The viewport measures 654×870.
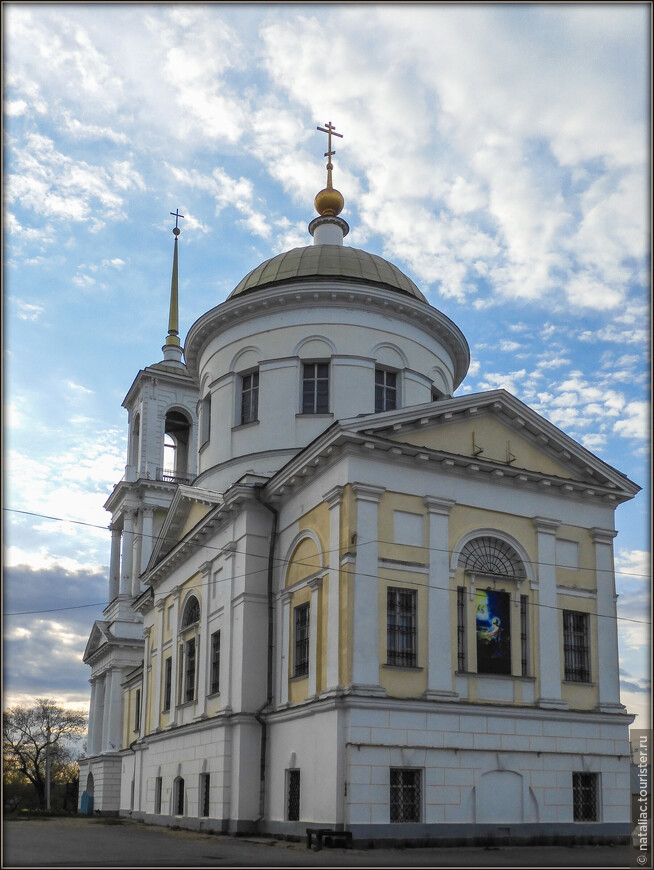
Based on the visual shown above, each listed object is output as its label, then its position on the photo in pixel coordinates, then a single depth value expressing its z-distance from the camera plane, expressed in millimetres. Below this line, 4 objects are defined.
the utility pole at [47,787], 66806
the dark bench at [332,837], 18094
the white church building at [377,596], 19672
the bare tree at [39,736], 74375
